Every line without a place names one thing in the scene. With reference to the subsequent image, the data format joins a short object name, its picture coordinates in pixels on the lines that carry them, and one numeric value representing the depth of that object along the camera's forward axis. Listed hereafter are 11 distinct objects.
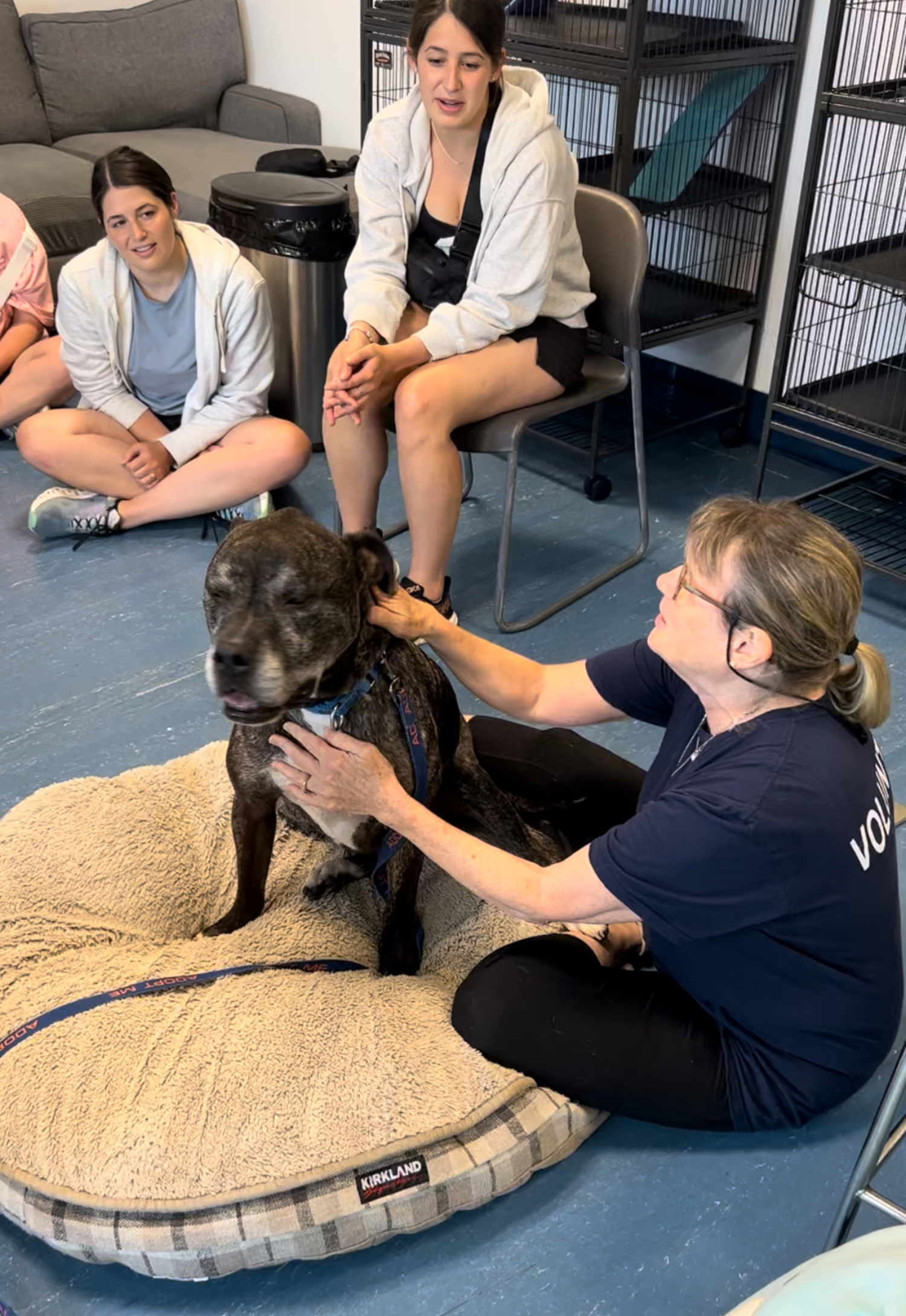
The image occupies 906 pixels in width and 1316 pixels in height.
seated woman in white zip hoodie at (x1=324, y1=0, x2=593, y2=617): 2.83
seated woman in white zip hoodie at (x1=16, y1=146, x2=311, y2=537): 3.31
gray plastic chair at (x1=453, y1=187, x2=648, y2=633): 2.96
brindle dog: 1.61
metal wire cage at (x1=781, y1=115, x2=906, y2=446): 3.32
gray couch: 4.75
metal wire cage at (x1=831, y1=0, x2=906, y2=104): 3.28
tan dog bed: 1.58
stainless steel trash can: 3.76
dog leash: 1.75
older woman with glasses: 1.47
